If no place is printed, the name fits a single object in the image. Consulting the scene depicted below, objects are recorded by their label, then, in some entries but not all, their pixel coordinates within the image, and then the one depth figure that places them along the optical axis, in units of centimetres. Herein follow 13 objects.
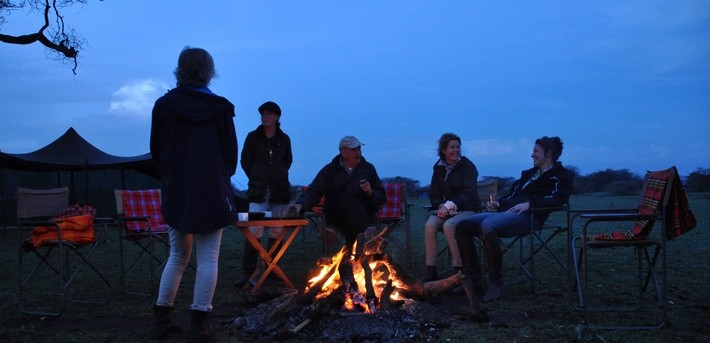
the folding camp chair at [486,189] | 620
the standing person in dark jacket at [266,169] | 509
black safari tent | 1212
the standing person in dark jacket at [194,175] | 311
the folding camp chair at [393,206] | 599
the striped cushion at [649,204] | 341
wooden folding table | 419
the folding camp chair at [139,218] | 476
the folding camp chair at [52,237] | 405
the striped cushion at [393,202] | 618
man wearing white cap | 486
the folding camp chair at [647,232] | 332
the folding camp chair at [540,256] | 429
